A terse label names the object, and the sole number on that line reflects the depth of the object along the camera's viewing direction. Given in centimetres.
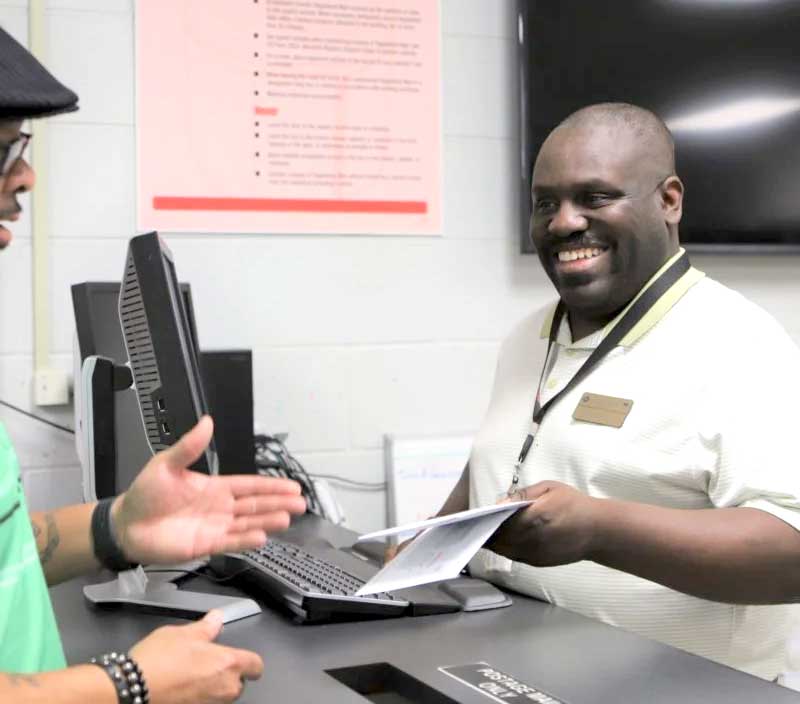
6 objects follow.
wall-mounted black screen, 257
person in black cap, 85
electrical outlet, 223
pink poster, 234
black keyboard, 127
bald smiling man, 132
